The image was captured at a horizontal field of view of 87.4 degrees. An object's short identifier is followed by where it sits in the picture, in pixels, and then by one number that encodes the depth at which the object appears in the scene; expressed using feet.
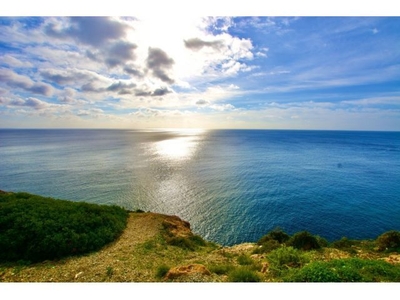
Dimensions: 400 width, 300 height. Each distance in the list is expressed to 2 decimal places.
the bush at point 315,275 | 23.34
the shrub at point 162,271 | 28.19
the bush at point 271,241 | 44.75
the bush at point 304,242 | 44.93
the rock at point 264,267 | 29.14
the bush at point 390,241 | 44.42
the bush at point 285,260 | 29.44
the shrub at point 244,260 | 34.63
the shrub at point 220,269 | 28.68
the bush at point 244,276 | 25.62
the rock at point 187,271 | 26.32
